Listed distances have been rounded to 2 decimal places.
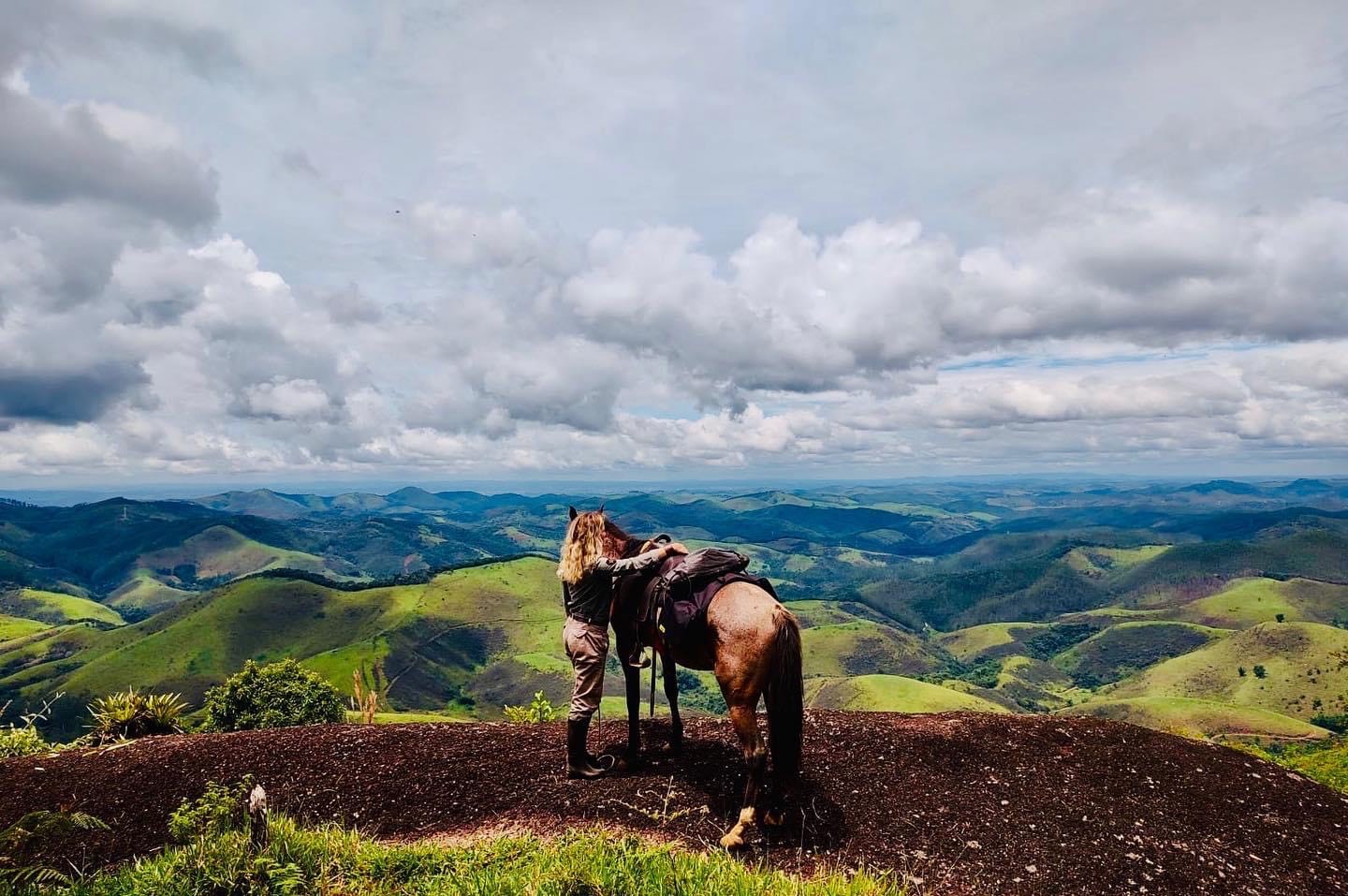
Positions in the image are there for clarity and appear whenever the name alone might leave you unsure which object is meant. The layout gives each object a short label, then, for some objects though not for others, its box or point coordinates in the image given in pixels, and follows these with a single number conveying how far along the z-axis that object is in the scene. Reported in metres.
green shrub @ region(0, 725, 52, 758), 12.63
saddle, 8.66
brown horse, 8.00
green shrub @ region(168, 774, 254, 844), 6.93
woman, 9.38
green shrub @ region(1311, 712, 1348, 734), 150.65
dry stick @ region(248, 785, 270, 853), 6.48
